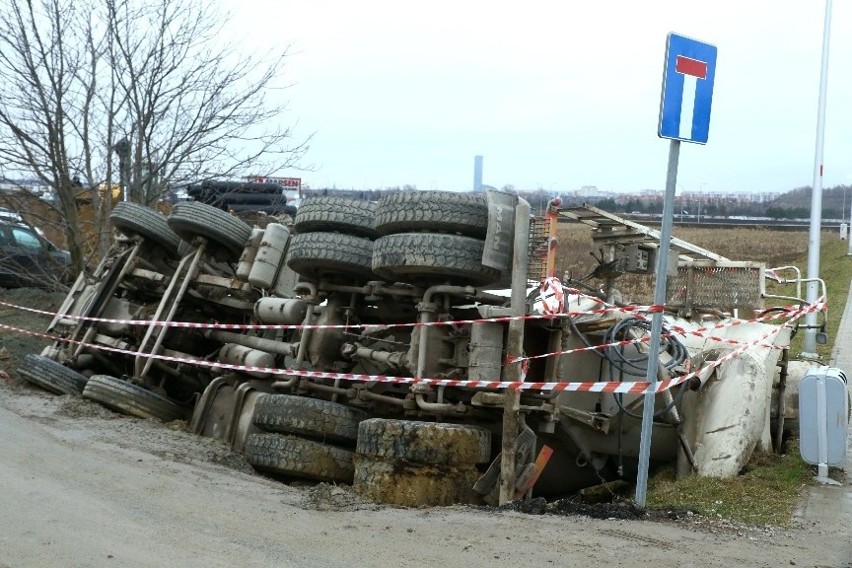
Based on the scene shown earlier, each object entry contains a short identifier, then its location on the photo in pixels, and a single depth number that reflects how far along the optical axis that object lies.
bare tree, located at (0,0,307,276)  14.26
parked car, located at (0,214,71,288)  14.84
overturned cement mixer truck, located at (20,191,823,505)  6.99
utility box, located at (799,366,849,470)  7.11
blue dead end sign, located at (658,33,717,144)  6.21
